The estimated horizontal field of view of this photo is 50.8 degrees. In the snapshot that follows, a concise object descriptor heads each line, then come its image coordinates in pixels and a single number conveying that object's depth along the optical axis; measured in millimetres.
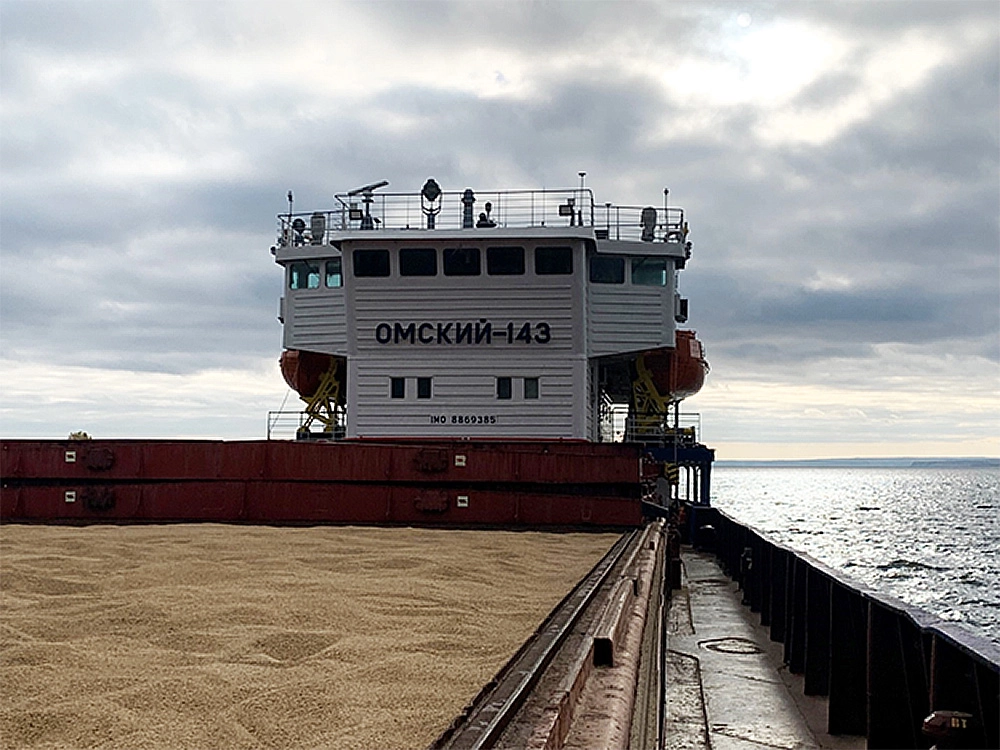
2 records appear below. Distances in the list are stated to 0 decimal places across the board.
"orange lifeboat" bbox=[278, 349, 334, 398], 26141
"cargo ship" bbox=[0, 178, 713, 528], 15672
